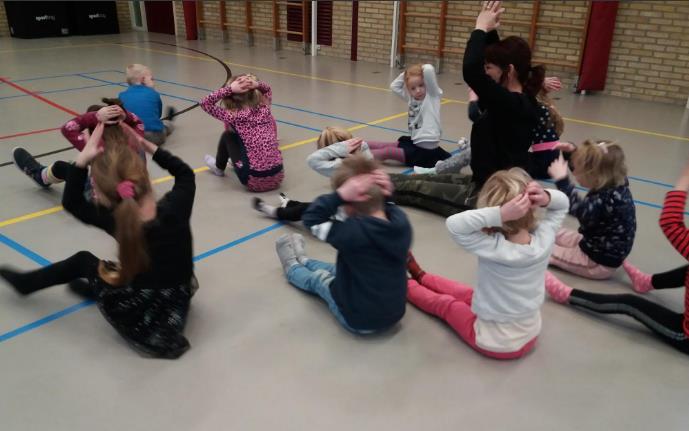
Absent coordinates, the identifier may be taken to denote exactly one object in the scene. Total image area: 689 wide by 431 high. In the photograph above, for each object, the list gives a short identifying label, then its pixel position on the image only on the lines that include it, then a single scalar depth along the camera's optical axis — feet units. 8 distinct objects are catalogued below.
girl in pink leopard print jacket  11.82
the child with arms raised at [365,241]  6.38
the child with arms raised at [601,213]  8.16
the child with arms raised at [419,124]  12.79
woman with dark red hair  9.01
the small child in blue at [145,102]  14.85
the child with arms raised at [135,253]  6.33
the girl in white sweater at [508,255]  6.23
